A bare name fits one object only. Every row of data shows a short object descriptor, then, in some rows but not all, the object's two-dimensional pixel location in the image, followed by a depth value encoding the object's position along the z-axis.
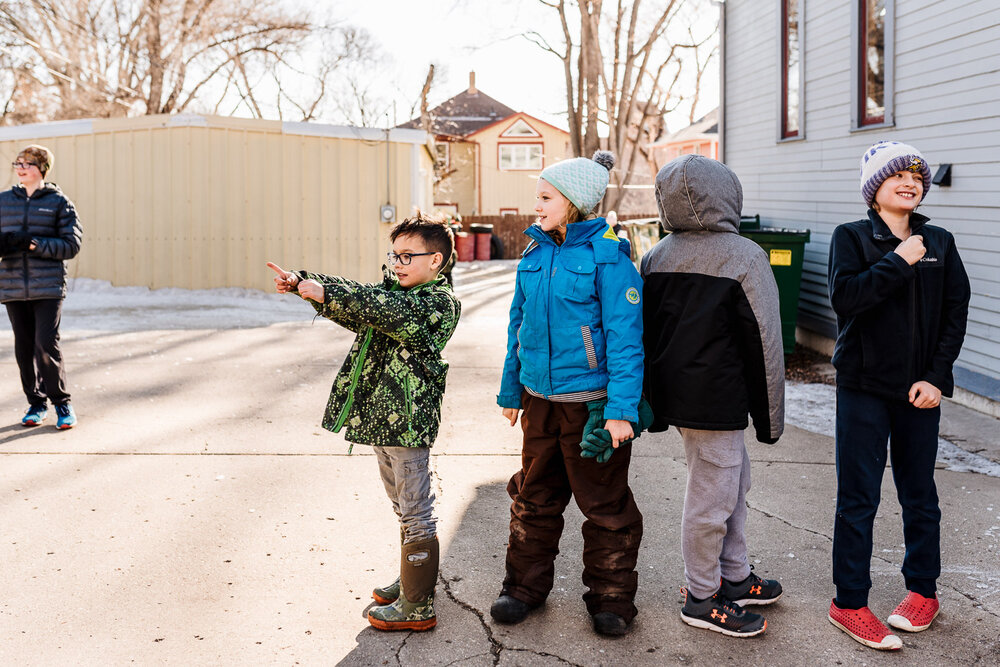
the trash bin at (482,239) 28.28
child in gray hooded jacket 3.44
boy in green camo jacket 3.51
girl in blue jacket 3.42
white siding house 7.67
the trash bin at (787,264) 10.10
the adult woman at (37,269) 6.28
